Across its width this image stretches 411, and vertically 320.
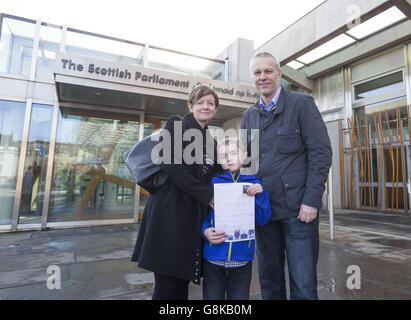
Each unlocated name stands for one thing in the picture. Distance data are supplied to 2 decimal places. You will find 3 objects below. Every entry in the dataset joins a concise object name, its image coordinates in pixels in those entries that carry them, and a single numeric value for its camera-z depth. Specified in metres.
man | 1.56
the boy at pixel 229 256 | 1.50
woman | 1.38
